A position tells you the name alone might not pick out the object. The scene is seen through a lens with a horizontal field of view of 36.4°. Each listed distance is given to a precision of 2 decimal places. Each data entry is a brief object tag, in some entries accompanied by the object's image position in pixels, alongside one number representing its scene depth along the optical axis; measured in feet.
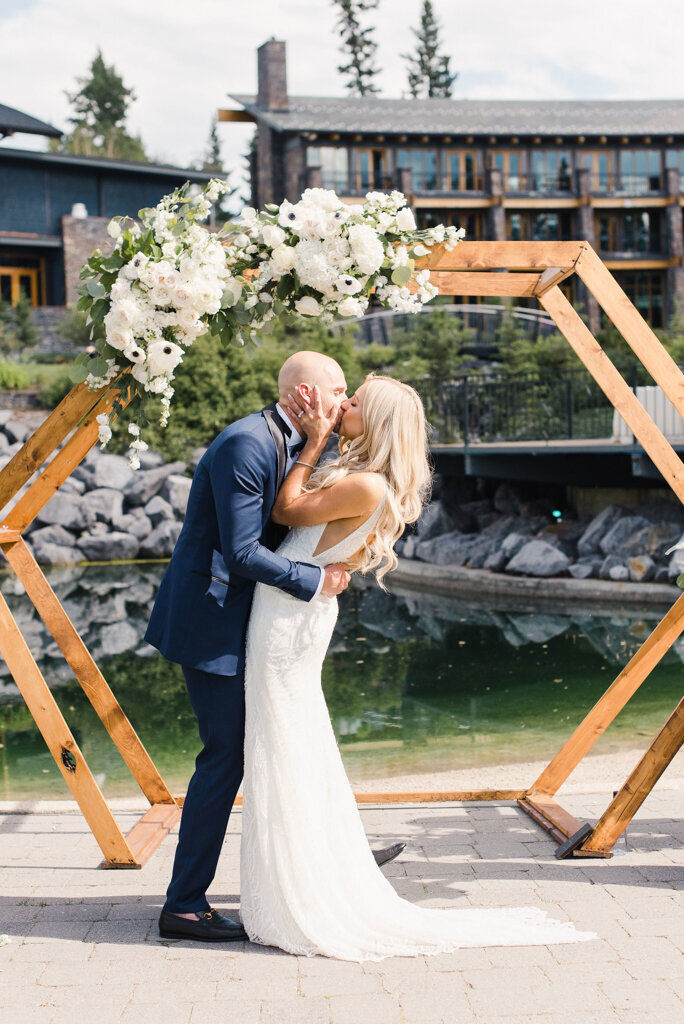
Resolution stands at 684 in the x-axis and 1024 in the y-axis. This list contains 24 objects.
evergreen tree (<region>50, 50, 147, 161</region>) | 203.31
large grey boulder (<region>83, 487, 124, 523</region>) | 74.18
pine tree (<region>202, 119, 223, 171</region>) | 236.43
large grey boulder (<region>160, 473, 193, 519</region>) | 77.15
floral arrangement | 11.79
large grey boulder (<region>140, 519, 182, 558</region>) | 70.85
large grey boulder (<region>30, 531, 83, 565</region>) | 68.64
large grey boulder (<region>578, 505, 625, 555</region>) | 56.44
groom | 11.69
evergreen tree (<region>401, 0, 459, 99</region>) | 204.54
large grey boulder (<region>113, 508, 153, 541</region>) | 72.95
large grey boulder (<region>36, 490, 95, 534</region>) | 73.10
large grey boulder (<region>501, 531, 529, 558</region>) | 57.41
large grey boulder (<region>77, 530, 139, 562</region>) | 70.44
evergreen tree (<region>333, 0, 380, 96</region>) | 191.01
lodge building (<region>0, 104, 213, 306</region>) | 116.78
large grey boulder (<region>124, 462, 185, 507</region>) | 77.36
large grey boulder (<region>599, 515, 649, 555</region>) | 54.70
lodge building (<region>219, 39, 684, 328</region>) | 136.46
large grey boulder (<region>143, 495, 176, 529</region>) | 74.43
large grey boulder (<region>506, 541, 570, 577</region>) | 53.98
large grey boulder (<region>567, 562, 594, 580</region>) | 53.11
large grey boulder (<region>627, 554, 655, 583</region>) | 51.65
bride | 11.44
